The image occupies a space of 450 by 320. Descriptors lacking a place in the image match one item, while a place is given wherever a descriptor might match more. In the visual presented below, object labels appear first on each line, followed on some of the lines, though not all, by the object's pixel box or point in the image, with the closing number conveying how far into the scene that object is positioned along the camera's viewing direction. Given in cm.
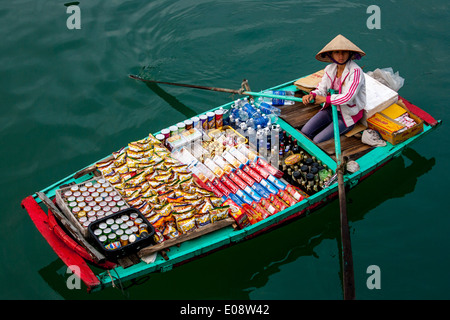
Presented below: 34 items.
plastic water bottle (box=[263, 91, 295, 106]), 950
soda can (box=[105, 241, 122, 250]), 652
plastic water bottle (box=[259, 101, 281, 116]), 923
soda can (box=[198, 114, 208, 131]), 872
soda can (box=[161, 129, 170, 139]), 850
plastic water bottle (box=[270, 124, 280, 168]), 840
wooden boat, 650
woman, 822
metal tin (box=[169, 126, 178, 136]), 855
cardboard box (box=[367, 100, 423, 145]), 848
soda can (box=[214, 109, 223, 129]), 884
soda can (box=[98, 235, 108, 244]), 655
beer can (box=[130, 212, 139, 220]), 691
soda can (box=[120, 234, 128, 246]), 659
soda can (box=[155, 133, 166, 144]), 842
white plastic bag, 943
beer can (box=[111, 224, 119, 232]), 669
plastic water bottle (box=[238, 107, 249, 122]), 901
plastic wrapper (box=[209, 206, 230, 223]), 708
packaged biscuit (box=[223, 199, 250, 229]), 719
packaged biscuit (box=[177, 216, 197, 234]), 694
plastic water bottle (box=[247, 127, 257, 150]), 859
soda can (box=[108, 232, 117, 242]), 658
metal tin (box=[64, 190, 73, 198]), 724
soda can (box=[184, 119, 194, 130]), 859
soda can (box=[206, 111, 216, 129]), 877
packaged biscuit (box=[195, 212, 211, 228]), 704
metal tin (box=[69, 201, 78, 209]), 704
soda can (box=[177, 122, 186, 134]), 859
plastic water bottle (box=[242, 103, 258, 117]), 906
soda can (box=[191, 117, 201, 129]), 868
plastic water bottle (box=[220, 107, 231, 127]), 915
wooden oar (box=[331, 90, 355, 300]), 586
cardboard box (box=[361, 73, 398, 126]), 873
